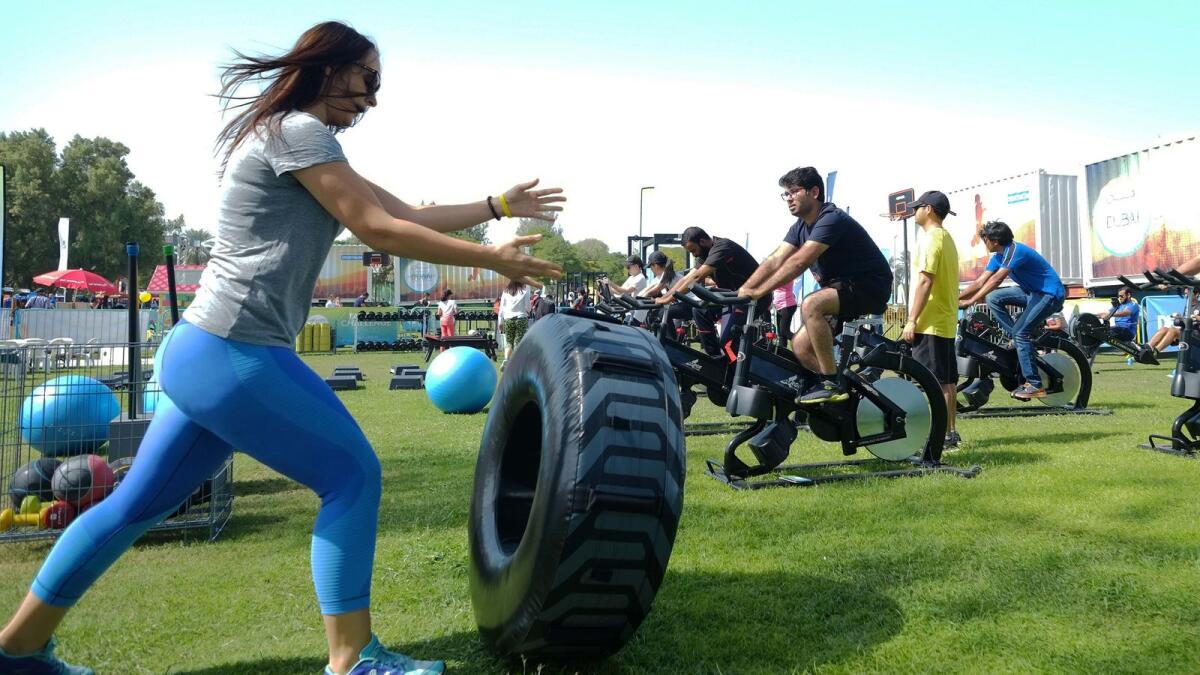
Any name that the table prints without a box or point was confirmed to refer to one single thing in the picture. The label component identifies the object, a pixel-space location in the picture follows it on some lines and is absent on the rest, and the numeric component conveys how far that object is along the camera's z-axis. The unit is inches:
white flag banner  1227.6
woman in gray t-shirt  88.6
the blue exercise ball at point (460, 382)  389.4
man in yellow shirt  267.0
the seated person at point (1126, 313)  706.2
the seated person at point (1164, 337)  274.8
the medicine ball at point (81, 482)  174.1
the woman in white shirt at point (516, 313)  650.8
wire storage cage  175.3
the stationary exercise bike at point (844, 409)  212.5
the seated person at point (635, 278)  503.1
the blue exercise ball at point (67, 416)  197.3
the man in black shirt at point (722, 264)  326.6
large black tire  84.6
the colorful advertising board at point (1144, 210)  783.1
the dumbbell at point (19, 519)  177.6
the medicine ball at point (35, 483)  181.3
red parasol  1253.1
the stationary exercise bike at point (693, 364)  282.2
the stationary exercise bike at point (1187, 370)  244.7
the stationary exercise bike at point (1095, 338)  543.2
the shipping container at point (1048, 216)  967.0
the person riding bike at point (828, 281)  216.1
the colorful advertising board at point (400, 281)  2258.9
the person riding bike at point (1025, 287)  346.6
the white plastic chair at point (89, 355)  172.1
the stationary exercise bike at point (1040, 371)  361.4
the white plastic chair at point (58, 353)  174.4
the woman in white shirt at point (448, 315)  856.9
